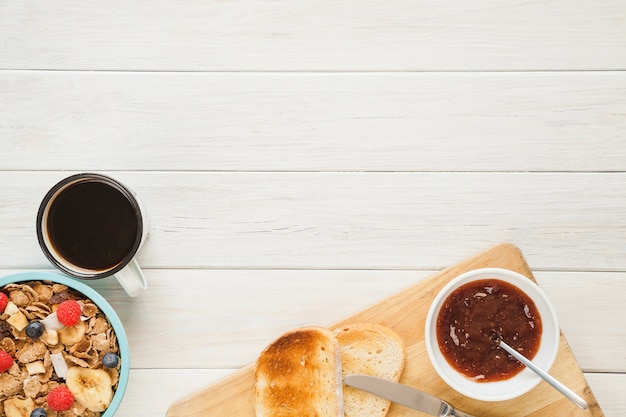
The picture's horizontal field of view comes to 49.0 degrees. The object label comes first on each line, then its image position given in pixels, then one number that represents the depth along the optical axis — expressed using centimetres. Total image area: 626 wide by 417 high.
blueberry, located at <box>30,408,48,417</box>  118
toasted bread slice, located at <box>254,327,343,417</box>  122
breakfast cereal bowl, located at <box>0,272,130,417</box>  120
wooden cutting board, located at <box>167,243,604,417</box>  128
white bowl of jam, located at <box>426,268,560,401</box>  121
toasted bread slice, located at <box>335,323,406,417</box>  126
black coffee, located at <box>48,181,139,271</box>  122
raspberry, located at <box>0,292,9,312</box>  119
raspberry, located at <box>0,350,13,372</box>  118
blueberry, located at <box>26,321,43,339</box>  119
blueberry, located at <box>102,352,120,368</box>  120
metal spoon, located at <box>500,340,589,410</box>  118
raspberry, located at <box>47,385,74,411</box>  118
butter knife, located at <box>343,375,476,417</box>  123
